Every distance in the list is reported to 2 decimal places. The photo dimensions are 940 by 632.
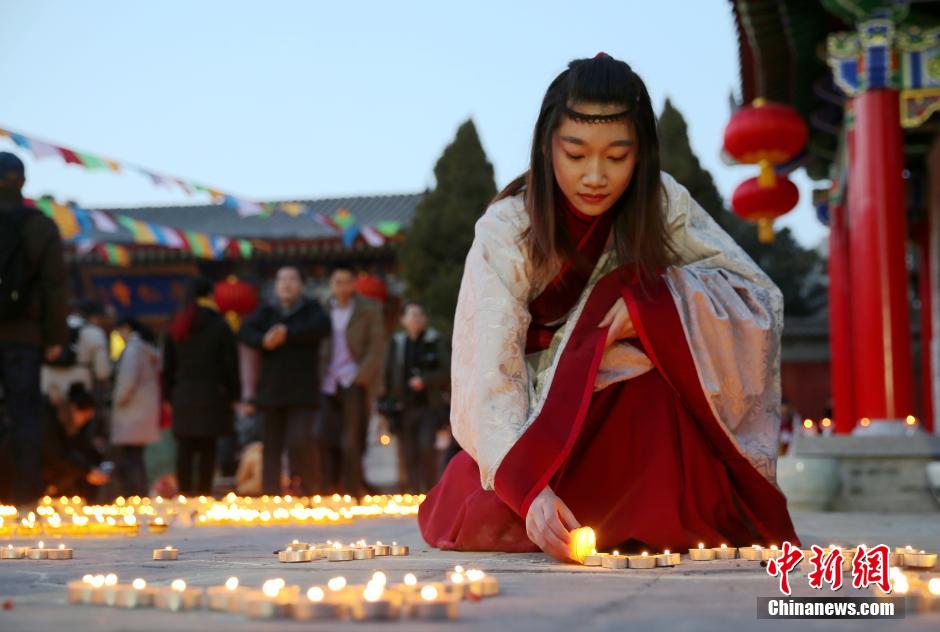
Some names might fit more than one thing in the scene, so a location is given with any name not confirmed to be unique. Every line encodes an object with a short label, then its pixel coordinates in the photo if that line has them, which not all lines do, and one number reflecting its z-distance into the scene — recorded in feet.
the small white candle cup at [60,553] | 9.92
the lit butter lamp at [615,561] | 8.61
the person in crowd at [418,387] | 28.63
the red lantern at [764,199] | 29.53
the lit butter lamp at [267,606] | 5.74
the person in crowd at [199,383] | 25.20
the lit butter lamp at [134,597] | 6.30
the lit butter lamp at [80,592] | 6.54
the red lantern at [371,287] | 58.39
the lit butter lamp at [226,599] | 6.00
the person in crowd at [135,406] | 26.94
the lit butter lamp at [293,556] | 9.33
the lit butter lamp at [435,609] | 5.79
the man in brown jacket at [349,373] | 27.07
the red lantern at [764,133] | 27.35
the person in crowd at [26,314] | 18.80
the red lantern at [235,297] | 61.52
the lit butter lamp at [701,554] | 9.27
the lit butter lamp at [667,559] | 8.71
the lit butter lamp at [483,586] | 6.61
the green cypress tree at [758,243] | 64.80
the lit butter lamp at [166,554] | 9.84
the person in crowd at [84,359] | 26.32
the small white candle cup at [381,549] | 9.99
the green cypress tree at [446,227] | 63.62
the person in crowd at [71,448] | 24.06
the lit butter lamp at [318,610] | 5.73
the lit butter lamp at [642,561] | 8.64
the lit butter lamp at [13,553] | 10.10
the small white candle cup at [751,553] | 9.26
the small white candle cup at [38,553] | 9.95
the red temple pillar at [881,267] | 23.66
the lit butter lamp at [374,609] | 5.72
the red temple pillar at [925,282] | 40.09
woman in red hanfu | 9.89
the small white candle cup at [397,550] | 10.19
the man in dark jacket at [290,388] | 24.43
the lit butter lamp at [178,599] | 6.16
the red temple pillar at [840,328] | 37.37
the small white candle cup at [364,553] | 9.71
